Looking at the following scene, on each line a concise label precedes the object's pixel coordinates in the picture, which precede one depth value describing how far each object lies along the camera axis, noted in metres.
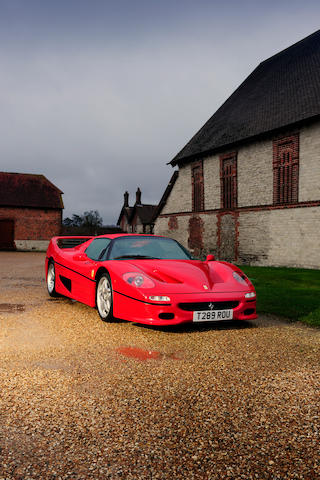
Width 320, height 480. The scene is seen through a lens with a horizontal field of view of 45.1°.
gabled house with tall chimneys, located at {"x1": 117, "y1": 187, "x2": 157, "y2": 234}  57.32
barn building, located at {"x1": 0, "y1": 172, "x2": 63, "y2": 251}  38.28
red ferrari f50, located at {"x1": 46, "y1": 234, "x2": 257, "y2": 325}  4.72
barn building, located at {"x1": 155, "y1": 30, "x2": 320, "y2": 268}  17.48
